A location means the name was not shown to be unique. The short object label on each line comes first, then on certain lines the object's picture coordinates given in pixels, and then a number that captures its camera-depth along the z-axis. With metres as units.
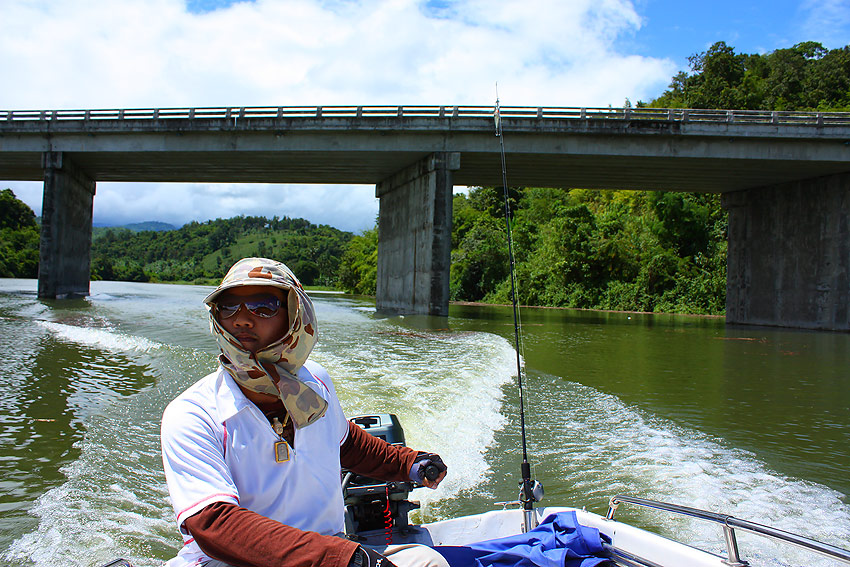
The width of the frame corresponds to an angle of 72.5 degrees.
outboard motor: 3.08
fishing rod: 3.13
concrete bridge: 25.94
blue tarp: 2.68
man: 1.81
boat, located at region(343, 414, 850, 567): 2.84
